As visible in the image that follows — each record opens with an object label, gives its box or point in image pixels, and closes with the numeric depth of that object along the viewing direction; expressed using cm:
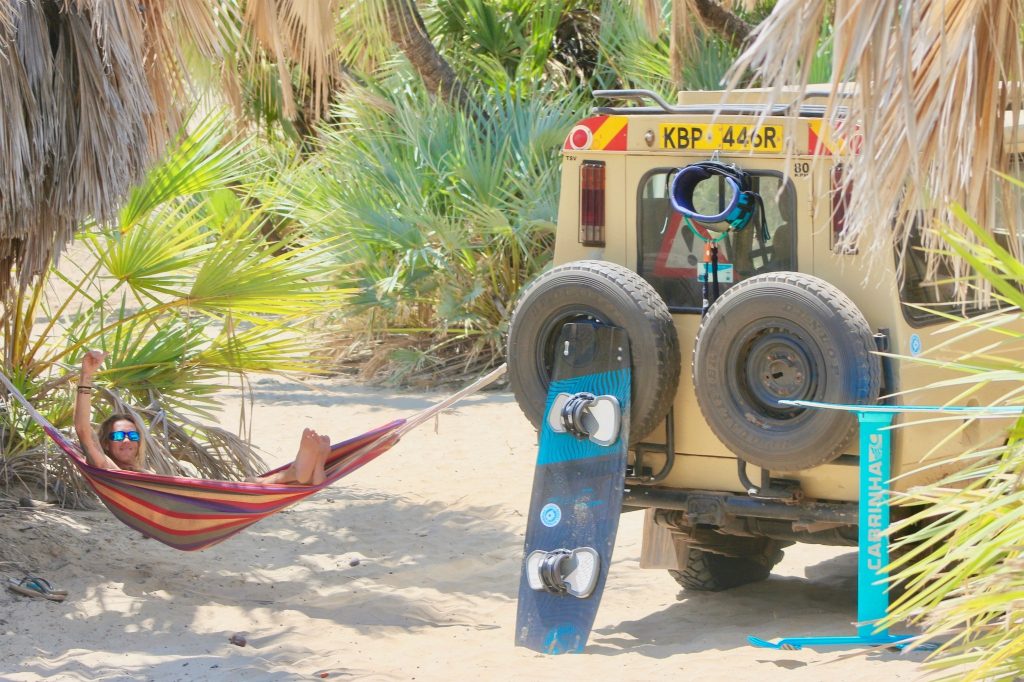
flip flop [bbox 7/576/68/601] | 1139
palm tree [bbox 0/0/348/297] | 1083
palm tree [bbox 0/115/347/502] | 1336
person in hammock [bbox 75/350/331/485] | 1177
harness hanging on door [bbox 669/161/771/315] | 1038
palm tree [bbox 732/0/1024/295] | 527
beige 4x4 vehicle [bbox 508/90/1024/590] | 975
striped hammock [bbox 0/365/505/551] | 1071
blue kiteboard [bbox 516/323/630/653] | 1041
